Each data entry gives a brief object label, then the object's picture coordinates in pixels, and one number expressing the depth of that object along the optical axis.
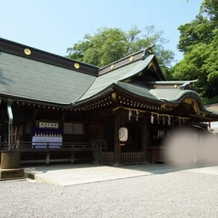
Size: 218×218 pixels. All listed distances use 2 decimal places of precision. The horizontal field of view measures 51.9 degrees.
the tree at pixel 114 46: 34.41
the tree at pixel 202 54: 27.77
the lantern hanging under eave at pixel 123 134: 10.61
